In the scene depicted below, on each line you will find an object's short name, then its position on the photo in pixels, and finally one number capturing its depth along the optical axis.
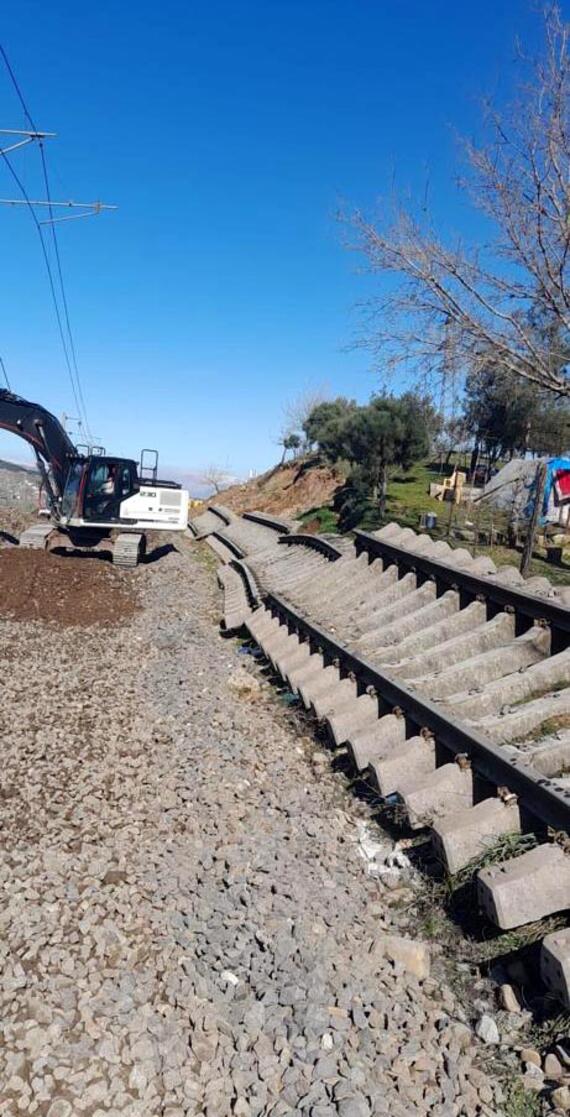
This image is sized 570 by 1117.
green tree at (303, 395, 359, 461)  37.35
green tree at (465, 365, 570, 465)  36.03
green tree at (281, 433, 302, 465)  59.85
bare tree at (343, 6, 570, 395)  11.35
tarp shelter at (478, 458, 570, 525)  17.17
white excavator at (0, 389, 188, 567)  17.58
